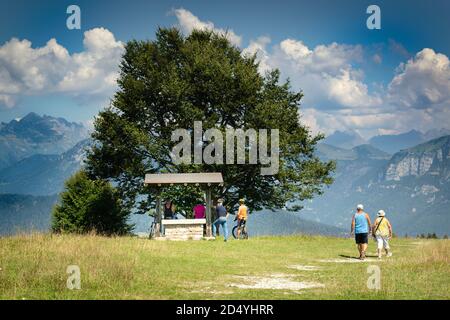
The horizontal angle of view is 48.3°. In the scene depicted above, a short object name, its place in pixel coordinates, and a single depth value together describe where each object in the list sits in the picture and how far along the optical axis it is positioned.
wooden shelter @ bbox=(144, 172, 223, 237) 32.00
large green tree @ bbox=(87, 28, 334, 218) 37.72
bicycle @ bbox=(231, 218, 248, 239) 32.34
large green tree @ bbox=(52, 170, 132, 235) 37.16
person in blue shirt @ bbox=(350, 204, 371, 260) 22.45
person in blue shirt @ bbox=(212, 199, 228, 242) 30.44
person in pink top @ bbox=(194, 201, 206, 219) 33.53
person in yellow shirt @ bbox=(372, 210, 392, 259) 23.45
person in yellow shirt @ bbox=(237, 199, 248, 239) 31.74
